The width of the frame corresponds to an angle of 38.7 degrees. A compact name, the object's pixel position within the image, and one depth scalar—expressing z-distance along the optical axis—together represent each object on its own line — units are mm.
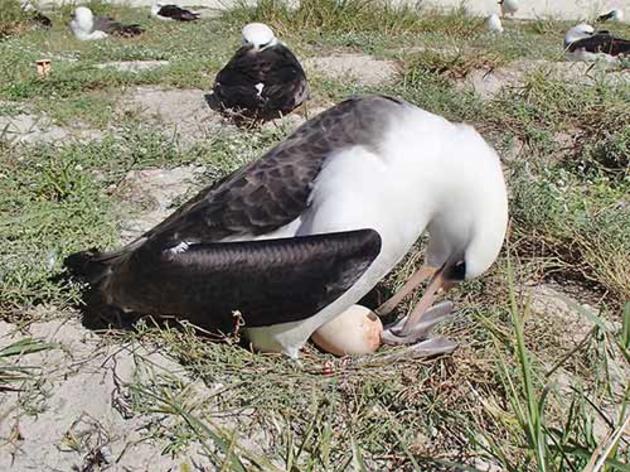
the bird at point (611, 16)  14845
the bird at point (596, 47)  8578
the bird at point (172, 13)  12125
